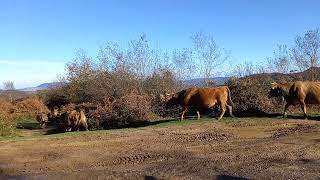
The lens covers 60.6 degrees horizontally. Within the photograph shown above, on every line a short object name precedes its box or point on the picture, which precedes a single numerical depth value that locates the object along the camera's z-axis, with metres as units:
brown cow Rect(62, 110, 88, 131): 13.79
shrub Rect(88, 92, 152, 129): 14.11
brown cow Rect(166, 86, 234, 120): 13.00
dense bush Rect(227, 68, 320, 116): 13.55
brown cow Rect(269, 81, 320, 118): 12.36
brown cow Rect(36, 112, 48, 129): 17.89
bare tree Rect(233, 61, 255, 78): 16.09
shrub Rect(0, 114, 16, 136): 13.27
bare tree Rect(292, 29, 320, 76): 18.82
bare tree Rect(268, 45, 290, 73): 18.97
